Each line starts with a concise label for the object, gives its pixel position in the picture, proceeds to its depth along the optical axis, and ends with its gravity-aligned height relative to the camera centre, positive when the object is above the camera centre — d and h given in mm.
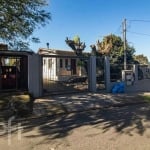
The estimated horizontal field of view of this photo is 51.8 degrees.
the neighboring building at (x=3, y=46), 10415 +1989
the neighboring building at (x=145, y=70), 12684 +335
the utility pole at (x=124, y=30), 19075 +5449
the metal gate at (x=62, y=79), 9653 -263
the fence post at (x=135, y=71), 11704 +239
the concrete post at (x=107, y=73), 10523 +96
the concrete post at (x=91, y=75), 10108 -28
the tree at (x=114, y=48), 21415 +3809
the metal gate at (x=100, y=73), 10491 +100
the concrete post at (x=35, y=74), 8542 +33
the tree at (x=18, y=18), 9066 +3575
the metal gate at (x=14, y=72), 8792 +192
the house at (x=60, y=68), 10585 +538
